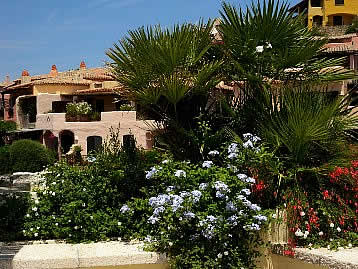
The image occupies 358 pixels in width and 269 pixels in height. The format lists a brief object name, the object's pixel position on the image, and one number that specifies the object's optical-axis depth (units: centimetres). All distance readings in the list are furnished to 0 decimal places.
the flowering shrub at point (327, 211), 764
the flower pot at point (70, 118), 3572
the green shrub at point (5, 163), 2556
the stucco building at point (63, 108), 3384
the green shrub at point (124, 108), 3229
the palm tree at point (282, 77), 792
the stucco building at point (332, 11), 6094
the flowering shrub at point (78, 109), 3541
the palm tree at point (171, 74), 808
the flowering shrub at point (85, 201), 817
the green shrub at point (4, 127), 4022
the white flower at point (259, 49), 833
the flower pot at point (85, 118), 3531
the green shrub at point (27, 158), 2520
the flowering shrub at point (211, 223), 645
